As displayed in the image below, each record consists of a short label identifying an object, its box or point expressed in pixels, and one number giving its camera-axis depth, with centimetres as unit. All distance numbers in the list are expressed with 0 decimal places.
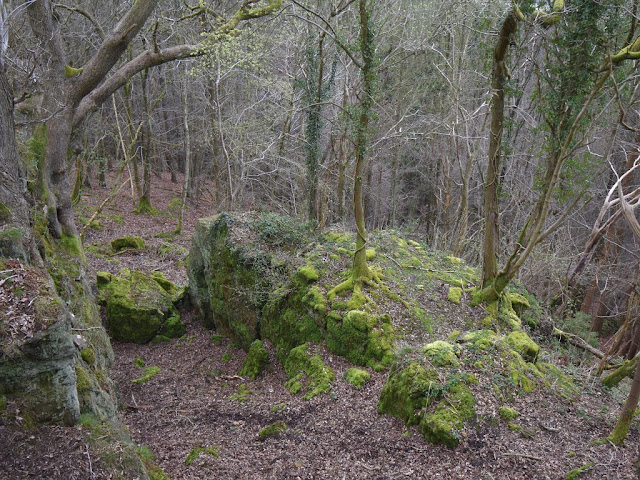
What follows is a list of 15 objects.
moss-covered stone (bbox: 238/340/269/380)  797
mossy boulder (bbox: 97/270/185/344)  971
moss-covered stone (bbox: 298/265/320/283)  809
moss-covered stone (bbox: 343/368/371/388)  653
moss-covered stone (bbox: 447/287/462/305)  780
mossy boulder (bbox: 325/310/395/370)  679
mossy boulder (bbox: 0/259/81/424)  344
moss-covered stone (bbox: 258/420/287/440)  576
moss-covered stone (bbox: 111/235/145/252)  1364
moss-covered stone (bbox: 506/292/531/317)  812
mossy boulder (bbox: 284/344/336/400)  666
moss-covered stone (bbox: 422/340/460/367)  559
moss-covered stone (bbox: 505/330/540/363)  636
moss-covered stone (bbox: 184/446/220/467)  525
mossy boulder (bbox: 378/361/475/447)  491
